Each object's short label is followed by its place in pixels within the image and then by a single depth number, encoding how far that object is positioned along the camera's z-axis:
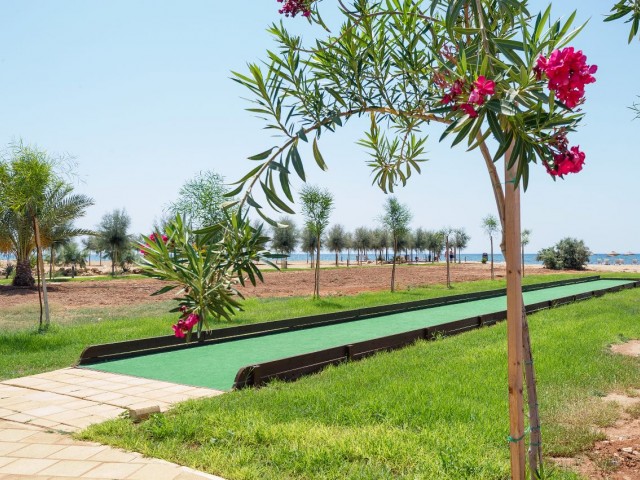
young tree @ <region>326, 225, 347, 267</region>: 83.00
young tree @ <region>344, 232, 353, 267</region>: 84.94
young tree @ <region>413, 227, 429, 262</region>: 91.50
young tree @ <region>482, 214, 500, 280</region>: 40.22
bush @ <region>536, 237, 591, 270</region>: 46.41
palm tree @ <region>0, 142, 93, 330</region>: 13.15
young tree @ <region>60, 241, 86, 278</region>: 61.91
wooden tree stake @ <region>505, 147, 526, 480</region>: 2.93
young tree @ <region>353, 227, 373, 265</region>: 86.94
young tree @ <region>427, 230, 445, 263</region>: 88.69
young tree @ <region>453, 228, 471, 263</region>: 92.47
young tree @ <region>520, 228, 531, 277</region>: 43.62
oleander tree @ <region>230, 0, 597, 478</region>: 2.05
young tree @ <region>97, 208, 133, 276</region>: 45.38
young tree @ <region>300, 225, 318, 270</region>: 74.00
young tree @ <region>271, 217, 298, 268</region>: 67.69
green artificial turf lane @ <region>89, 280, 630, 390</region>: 8.20
